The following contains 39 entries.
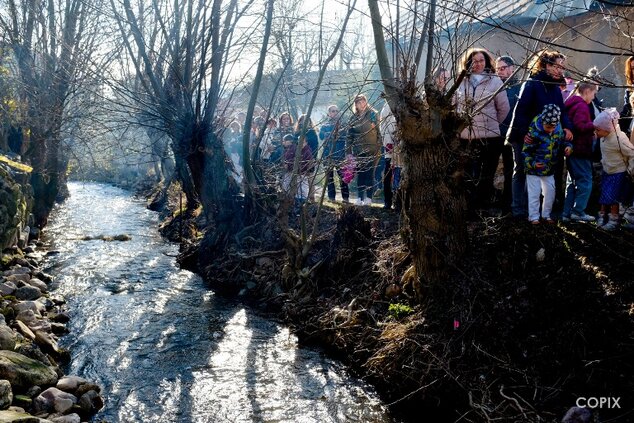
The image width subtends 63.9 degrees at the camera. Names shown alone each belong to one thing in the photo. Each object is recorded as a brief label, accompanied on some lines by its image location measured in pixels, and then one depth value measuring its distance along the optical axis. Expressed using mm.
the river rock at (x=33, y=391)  4705
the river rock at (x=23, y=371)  4723
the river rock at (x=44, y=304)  7242
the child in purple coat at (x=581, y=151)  5707
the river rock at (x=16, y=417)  3898
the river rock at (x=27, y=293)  7609
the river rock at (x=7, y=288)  7344
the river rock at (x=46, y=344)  5891
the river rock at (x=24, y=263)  9438
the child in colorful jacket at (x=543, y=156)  5445
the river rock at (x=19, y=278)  8086
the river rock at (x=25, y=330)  5907
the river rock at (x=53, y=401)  4594
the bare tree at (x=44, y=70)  13305
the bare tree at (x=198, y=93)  10508
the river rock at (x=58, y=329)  6727
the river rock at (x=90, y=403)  4751
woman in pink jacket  5688
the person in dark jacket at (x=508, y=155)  6289
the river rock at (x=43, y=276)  9211
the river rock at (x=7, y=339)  5176
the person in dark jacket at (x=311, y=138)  9711
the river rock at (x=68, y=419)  4388
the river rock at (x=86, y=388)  4902
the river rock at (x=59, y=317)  7092
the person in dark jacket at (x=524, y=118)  5566
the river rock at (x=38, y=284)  8395
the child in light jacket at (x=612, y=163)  5504
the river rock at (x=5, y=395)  4293
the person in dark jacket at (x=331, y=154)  7167
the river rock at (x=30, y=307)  6788
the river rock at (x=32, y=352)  5273
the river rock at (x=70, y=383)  4910
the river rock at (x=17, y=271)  8484
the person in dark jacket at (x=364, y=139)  7554
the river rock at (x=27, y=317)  6457
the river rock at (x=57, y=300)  7891
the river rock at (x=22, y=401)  4533
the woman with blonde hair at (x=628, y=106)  4875
